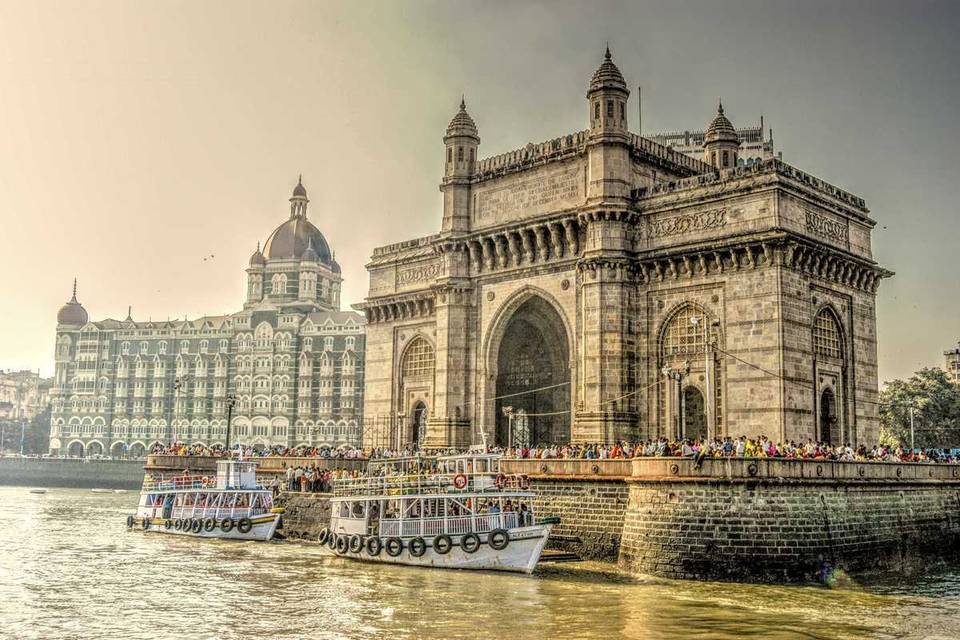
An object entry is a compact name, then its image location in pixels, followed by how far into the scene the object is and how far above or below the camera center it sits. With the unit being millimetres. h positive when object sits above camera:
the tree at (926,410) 59625 +3604
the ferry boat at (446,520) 30719 -1929
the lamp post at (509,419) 42531 +1862
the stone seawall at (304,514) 41891 -2351
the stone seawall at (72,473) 91938 -1708
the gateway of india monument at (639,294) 35656 +6835
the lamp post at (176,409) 110725 +5374
